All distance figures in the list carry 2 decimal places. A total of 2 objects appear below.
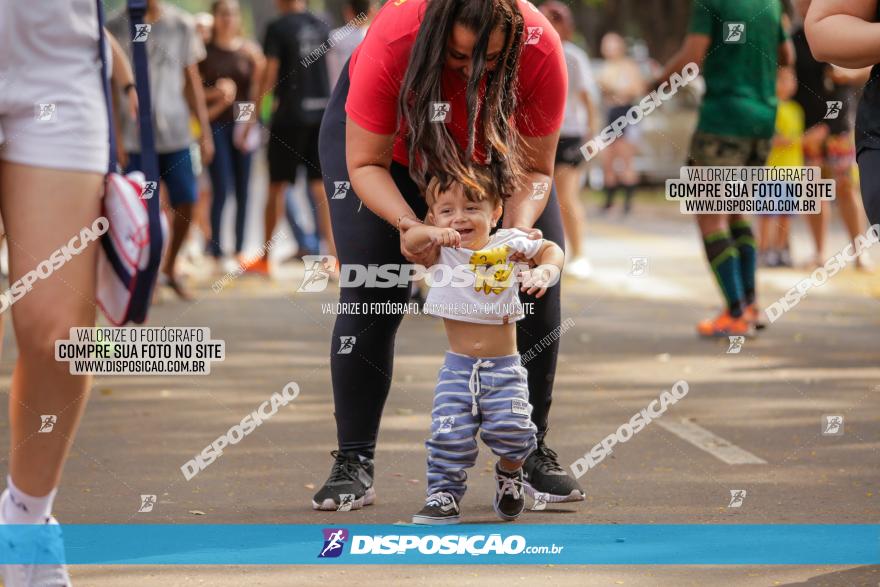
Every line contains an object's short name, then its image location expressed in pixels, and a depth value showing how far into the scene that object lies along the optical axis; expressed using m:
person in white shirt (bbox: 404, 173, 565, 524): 8.88
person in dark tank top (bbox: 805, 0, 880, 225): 7.55
